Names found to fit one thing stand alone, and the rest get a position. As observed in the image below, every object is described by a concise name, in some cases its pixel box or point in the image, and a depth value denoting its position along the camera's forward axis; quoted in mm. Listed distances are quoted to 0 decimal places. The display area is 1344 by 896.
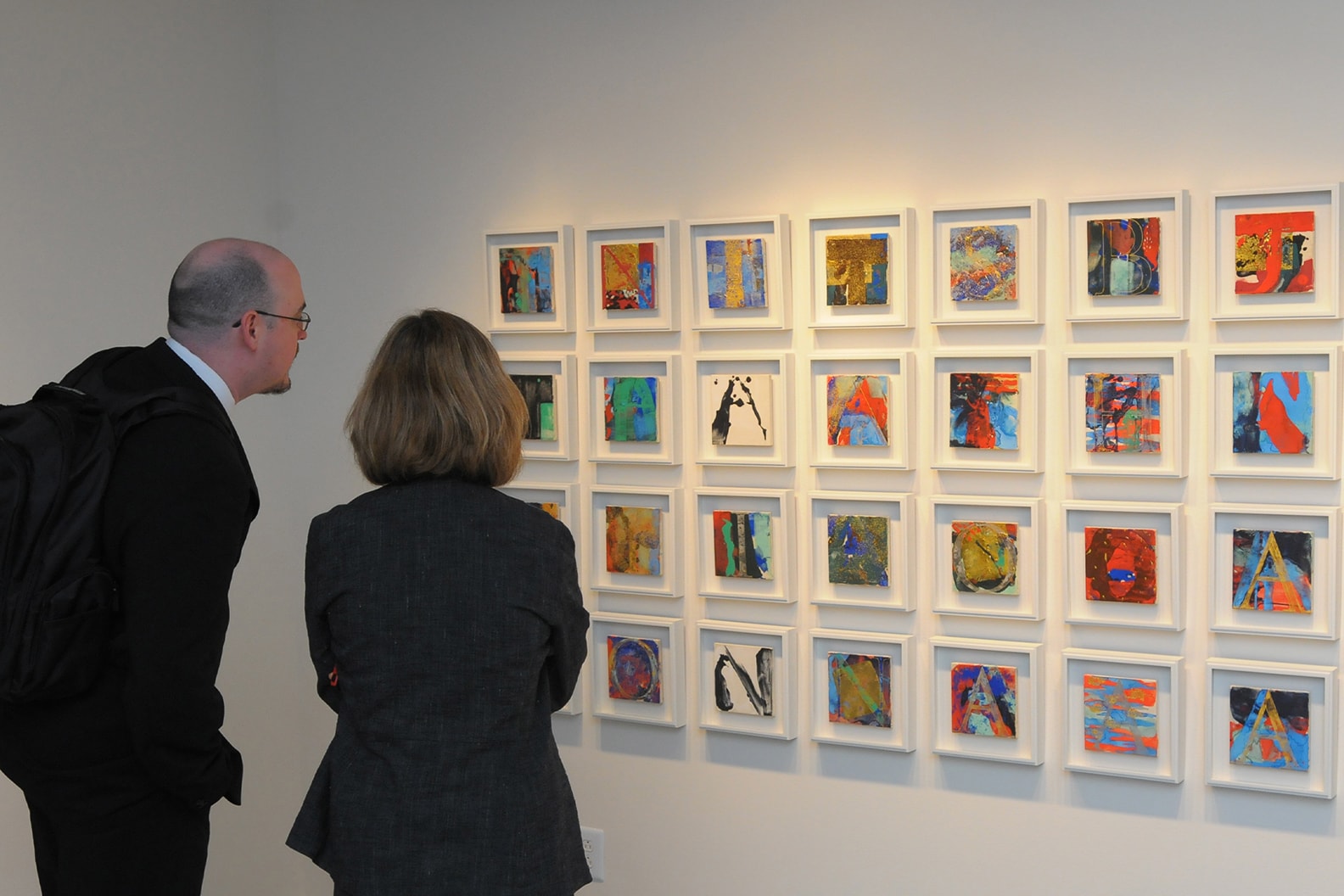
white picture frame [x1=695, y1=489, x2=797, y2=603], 2814
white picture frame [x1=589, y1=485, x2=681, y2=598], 2939
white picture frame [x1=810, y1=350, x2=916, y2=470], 2670
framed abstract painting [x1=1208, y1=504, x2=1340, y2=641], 2338
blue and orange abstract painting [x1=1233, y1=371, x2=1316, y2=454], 2334
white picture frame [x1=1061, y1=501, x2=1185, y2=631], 2453
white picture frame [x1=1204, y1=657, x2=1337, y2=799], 2352
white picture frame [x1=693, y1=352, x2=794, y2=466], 2787
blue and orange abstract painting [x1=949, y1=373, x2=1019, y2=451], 2574
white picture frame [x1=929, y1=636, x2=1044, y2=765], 2594
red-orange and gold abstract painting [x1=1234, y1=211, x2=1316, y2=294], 2303
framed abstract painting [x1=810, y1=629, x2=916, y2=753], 2729
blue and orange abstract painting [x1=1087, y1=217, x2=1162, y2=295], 2424
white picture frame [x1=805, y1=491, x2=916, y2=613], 2695
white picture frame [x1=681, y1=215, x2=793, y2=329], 2764
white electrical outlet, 3133
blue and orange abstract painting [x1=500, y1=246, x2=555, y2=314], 3033
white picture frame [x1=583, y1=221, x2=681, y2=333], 2895
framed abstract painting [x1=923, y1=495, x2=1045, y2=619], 2576
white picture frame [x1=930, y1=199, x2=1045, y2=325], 2518
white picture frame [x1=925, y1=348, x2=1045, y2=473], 2545
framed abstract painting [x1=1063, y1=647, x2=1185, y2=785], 2475
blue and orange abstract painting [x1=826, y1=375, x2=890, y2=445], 2695
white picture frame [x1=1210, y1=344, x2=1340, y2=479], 2312
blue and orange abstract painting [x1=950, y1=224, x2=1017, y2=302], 2543
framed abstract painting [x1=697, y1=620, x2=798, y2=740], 2848
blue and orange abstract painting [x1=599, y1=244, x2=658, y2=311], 2914
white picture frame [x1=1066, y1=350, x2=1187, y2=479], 2430
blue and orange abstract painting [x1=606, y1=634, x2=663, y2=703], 2996
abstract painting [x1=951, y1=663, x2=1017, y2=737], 2619
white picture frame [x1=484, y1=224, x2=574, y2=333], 3012
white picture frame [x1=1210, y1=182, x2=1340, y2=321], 2287
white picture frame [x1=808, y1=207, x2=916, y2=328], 2635
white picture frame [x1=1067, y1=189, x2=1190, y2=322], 2400
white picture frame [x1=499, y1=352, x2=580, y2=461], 3037
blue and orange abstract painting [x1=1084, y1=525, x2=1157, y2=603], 2479
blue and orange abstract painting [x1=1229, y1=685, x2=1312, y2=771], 2373
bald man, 1799
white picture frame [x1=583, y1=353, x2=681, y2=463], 2910
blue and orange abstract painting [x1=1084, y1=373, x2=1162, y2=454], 2451
